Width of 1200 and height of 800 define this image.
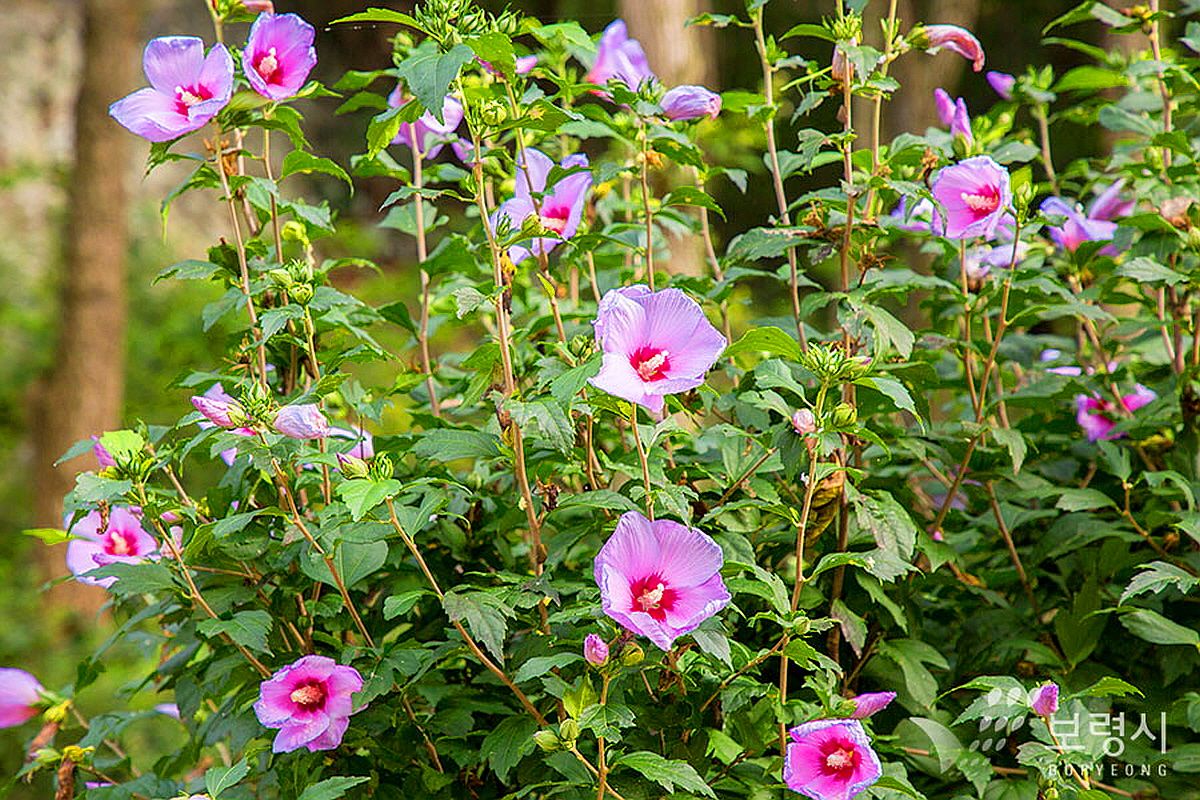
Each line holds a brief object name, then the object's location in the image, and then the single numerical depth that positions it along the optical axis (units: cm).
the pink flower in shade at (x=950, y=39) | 244
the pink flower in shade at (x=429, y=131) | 247
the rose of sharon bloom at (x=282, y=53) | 238
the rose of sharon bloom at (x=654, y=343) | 220
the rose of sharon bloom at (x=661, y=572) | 221
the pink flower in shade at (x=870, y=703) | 227
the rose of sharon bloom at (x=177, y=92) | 234
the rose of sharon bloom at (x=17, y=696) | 253
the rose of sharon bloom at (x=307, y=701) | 229
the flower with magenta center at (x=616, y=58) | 262
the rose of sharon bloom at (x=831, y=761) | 222
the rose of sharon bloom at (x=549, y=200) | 244
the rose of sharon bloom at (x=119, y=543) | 249
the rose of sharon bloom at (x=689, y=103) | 243
